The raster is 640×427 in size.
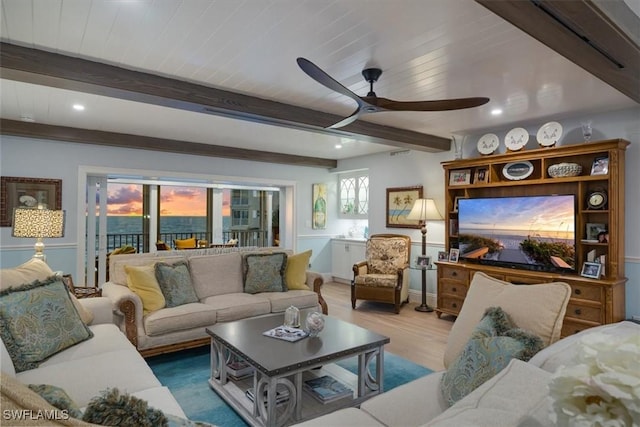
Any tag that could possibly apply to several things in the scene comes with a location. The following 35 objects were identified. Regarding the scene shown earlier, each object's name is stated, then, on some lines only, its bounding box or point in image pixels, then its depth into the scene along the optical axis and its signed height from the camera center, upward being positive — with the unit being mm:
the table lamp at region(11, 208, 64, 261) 3158 -81
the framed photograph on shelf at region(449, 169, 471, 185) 4730 +509
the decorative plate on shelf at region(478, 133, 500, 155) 4496 +894
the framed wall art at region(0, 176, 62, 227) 4457 +253
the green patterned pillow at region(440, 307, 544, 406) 1507 -586
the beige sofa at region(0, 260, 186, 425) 1725 -839
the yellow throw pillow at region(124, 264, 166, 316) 3314 -679
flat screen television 3898 -187
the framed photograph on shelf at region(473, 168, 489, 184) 4543 +496
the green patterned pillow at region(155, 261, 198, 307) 3492 -682
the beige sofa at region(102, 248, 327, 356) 3154 -875
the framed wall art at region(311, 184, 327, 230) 7227 +175
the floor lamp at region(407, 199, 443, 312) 5152 +3
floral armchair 4984 -844
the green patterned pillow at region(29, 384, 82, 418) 1027 -541
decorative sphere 2703 -818
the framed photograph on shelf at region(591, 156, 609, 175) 3591 +498
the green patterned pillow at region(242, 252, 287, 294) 4062 -656
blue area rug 2422 -1321
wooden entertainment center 3512 +37
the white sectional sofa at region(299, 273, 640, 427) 917 -505
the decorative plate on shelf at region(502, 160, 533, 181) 4223 +537
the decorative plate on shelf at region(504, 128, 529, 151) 4223 +898
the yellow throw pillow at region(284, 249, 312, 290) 4270 -675
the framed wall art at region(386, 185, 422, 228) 5723 +167
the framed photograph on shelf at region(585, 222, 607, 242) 3754 -147
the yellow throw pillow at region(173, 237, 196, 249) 7746 -633
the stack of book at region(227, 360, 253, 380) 2738 -1178
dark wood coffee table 2221 -979
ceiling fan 2498 +784
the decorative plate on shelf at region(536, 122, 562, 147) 3934 +892
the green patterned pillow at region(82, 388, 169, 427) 956 -531
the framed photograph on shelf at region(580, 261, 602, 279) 3574 -536
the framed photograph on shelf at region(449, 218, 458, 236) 4930 -146
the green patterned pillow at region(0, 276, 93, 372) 1976 -633
